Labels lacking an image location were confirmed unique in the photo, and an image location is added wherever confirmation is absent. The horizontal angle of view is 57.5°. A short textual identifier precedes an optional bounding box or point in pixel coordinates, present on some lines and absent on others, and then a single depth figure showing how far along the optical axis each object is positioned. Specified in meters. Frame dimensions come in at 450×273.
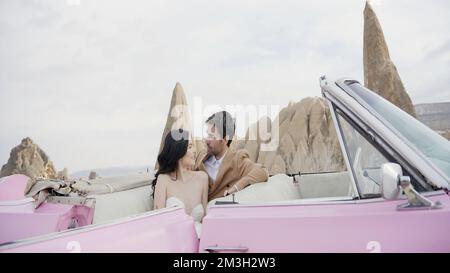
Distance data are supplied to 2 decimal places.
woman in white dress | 3.52
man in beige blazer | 3.86
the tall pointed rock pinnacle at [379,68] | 33.97
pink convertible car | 1.68
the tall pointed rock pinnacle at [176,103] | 41.37
